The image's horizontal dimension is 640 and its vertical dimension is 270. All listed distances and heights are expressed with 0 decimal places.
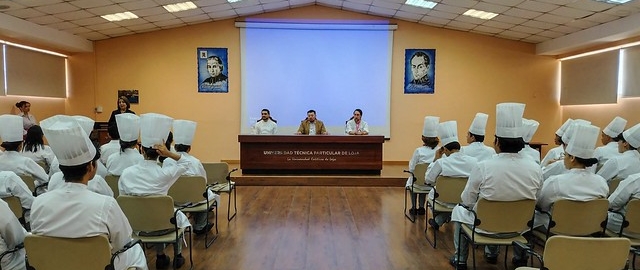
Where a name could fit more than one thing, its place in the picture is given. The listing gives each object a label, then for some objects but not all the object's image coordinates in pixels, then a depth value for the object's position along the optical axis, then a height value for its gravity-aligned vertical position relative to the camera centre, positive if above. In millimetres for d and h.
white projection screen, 9406 +1011
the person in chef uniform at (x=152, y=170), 3090 -469
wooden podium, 7477 -798
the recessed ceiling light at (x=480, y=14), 7980 +1989
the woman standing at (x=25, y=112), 7564 -81
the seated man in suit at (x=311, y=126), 8203 -311
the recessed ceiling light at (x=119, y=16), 7816 +1824
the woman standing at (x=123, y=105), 6512 +62
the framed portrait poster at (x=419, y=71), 9625 +987
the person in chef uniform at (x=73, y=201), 1958 -454
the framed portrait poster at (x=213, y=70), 9516 +935
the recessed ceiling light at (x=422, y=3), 7960 +2172
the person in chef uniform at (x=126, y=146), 3559 -346
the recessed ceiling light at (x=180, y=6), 7805 +2020
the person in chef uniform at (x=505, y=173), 2928 -431
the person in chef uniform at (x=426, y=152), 5258 -513
